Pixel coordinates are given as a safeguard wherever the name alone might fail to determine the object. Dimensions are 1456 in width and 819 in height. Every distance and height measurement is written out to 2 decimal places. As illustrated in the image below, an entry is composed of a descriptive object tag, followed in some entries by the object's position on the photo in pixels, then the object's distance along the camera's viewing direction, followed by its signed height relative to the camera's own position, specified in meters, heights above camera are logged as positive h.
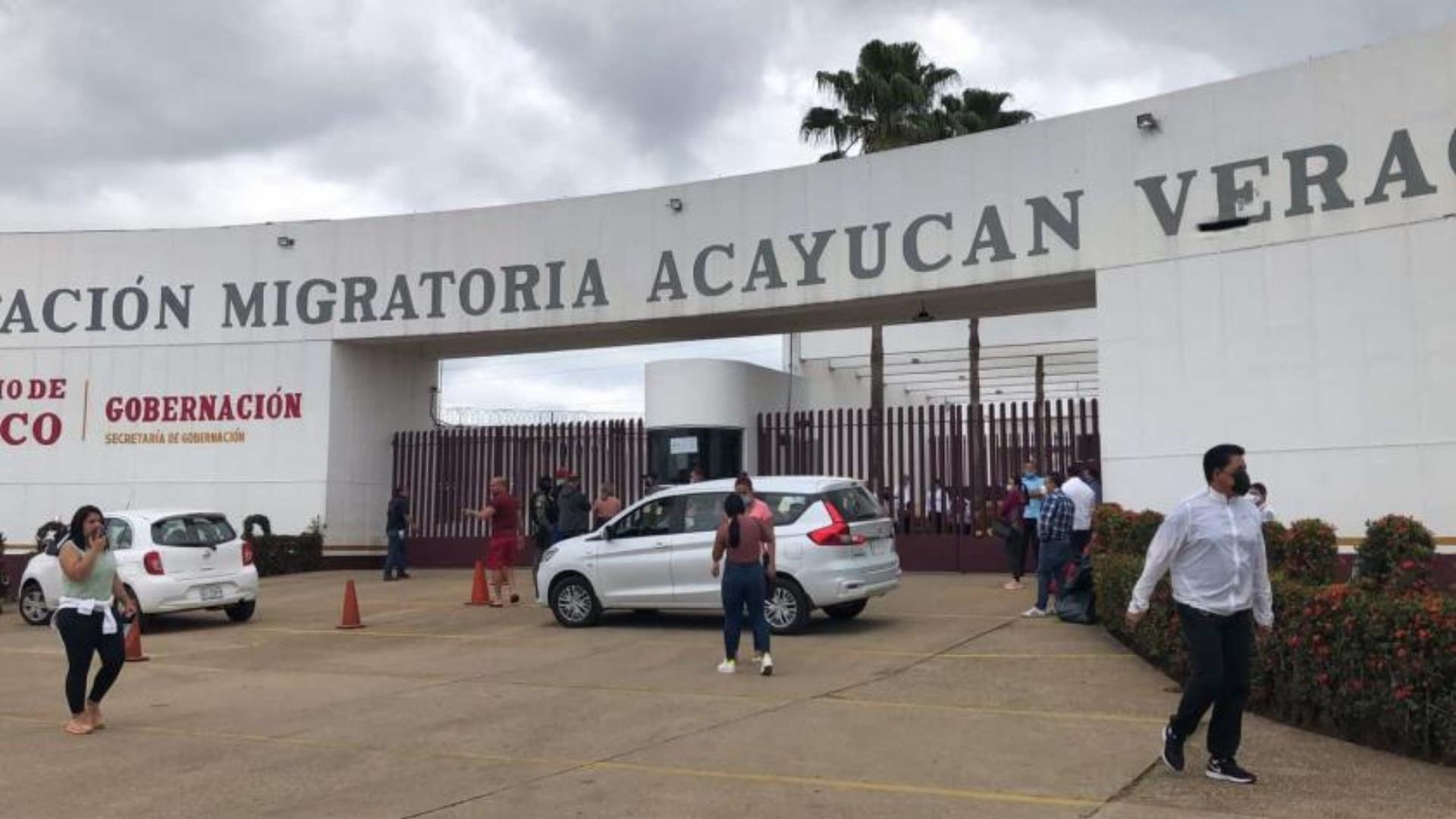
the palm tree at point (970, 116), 26.73 +8.95
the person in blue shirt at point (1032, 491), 14.84 +0.00
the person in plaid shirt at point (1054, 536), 12.27 -0.47
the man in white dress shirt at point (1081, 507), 12.77 -0.18
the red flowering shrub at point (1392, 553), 7.74 -0.43
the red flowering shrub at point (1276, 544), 9.19 -0.43
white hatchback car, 13.31 -0.81
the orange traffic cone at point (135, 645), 11.32 -1.46
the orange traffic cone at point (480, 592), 15.68 -1.32
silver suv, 11.70 -0.67
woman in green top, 7.86 -0.80
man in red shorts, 15.27 -0.53
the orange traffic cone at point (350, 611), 13.56 -1.36
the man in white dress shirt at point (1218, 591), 5.97 -0.52
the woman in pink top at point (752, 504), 10.41 -0.11
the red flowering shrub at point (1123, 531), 11.57 -0.41
